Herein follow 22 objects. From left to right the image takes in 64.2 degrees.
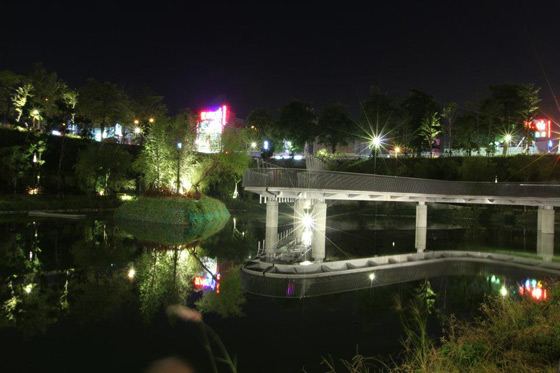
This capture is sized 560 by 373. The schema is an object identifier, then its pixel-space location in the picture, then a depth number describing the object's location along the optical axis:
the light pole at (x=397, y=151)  63.78
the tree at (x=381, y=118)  73.62
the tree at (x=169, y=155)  36.59
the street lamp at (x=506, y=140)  60.75
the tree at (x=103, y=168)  44.16
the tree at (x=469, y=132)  65.06
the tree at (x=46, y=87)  60.72
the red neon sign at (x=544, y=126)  82.81
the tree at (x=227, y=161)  40.06
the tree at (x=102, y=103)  63.03
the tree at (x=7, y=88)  56.28
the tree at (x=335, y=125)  78.19
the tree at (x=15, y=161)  39.19
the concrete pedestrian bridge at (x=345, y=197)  17.03
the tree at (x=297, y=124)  80.19
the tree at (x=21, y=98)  46.81
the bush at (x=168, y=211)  32.72
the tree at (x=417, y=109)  72.50
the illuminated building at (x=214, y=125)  46.78
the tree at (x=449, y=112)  71.44
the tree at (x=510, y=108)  60.81
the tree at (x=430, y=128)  69.05
